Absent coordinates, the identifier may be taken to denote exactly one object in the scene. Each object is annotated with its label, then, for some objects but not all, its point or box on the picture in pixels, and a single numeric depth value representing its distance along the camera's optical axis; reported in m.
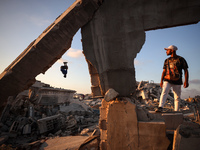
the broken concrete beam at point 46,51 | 2.43
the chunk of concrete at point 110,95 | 2.21
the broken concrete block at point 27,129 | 6.08
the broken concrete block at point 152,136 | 1.79
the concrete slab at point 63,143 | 3.88
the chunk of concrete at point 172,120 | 2.26
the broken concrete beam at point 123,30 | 2.11
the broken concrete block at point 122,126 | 1.96
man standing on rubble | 2.44
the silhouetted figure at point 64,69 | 6.53
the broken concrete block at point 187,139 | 1.28
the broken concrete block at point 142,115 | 2.03
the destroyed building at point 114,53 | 2.00
